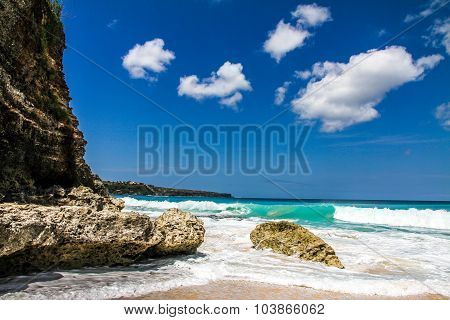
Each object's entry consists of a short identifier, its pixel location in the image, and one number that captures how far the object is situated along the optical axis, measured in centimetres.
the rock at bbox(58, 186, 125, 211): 741
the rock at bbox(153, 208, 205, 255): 670
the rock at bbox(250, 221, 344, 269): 728
